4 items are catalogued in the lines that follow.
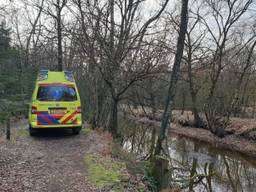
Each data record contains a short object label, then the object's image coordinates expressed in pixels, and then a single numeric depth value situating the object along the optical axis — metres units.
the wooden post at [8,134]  10.52
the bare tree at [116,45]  12.11
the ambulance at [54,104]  10.39
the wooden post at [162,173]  7.04
